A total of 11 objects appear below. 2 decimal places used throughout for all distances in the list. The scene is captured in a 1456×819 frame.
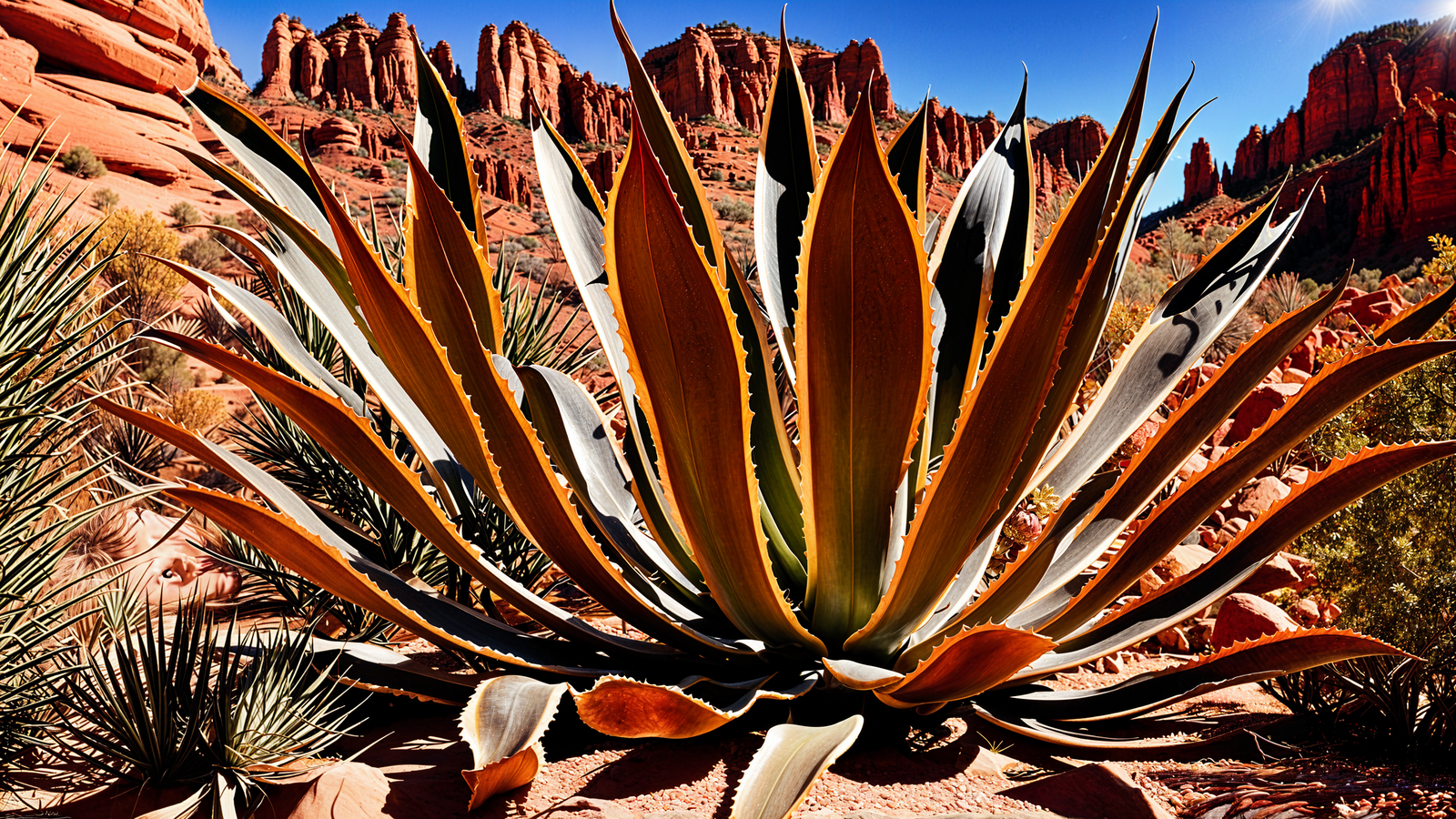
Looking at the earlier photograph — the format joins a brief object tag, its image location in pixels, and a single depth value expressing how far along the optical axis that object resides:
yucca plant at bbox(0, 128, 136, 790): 1.44
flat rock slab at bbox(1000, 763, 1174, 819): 1.41
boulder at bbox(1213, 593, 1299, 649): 2.60
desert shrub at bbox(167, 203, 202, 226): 15.77
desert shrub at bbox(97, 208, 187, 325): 8.64
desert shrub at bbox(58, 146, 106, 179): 16.61
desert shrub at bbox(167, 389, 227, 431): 6.38
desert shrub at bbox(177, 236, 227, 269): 11.91
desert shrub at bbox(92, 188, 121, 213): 12.91
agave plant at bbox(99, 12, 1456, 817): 1.38
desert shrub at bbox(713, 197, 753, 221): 26.39
